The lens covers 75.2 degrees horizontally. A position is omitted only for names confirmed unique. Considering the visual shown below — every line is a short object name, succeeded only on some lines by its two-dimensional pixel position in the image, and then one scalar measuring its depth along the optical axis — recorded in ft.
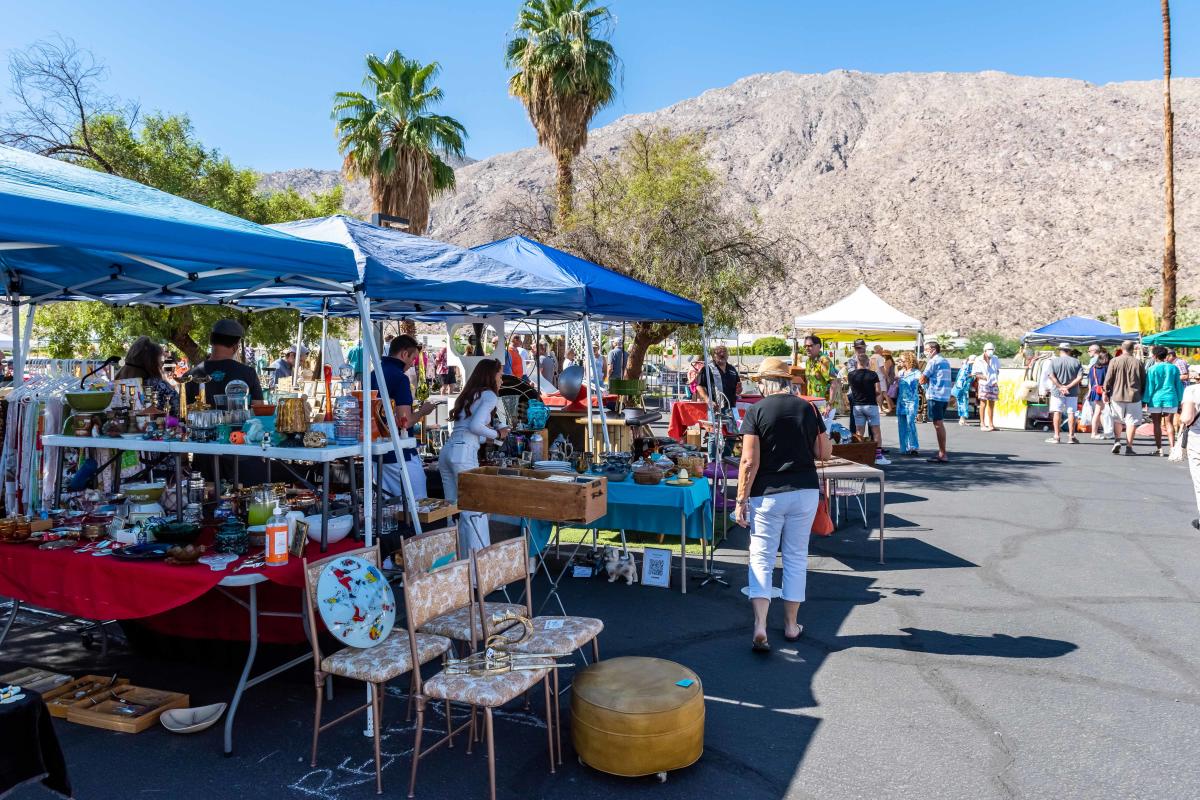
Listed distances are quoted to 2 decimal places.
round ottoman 10.66
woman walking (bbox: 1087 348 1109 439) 51.16
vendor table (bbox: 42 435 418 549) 12.98
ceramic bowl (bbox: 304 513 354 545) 13.64
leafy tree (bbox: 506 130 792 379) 43.01
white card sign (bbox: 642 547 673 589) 19.95
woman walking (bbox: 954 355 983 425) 58.23
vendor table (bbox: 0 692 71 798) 8.67
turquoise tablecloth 18.72
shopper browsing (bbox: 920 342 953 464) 41.32
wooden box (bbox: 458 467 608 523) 14.55
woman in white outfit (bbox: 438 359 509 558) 18.83
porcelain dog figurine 20.29
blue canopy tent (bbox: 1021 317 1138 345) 68.18
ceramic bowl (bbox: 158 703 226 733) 12.12
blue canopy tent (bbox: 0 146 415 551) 9.62
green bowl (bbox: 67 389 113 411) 14.93
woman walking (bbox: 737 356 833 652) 15.23
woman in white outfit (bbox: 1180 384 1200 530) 25.08
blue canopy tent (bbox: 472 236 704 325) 22.16
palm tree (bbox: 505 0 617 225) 64.44
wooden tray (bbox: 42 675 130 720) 12.71
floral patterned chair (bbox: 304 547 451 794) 10.81
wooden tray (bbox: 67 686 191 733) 12.14
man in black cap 16.74
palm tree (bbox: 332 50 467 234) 69.31
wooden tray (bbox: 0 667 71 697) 13.19
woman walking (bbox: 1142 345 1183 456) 41.76
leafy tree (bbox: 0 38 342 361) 45.52
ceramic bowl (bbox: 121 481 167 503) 14.57
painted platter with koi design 11.21
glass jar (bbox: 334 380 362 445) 14.12
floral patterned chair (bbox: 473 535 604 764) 11.67
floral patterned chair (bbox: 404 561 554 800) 10.03
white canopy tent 54.39
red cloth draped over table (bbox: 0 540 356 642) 11.73
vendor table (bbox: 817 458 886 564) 21.77
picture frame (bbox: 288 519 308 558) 12.57
